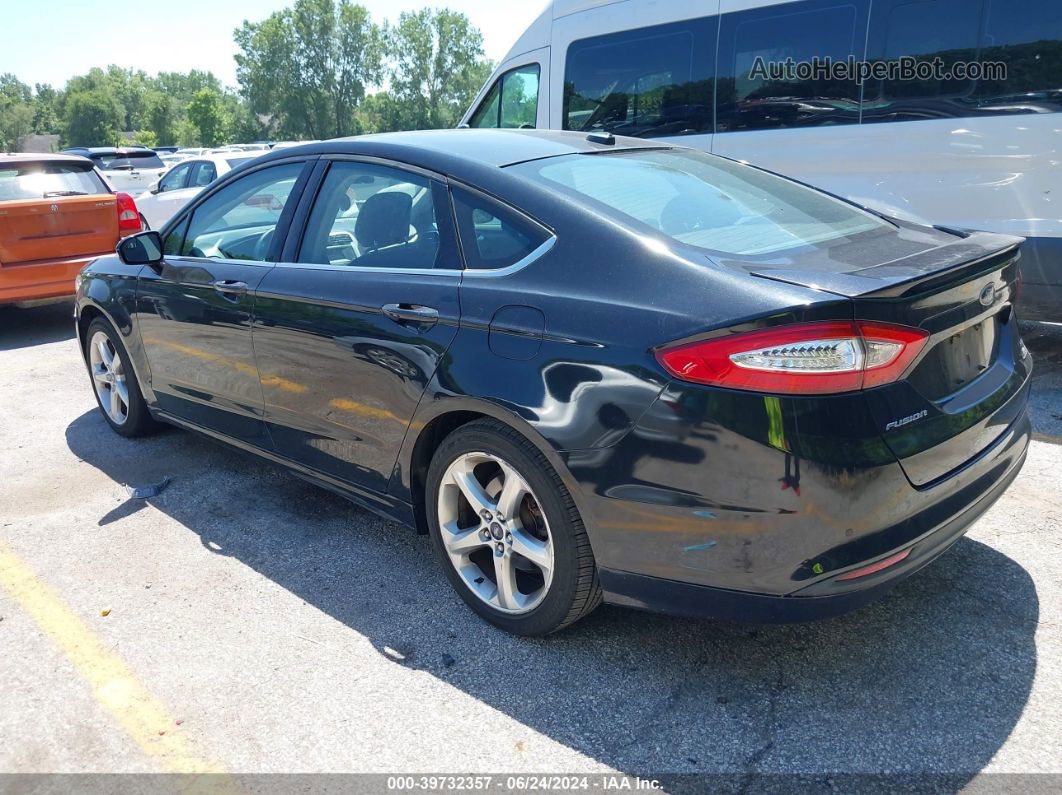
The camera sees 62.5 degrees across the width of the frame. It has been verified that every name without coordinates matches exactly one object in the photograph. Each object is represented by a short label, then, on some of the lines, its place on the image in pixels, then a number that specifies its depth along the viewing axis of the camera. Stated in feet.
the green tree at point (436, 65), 309.01
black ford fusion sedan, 7.30
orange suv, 25.38
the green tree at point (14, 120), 340.12
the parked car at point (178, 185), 41.24
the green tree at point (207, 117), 355.77
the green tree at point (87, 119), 351.67
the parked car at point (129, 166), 70.64
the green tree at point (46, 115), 402.93
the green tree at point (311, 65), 312.71
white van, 17.26
